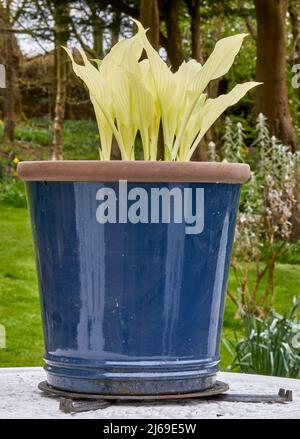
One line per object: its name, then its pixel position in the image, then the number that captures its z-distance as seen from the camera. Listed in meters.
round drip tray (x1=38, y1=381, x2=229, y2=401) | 1.79
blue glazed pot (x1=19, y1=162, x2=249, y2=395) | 1.75
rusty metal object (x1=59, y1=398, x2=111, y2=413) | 1.69
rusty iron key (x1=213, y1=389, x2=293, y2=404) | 1.88
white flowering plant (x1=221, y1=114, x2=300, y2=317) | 4.70
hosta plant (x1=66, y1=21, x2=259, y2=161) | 1.87
